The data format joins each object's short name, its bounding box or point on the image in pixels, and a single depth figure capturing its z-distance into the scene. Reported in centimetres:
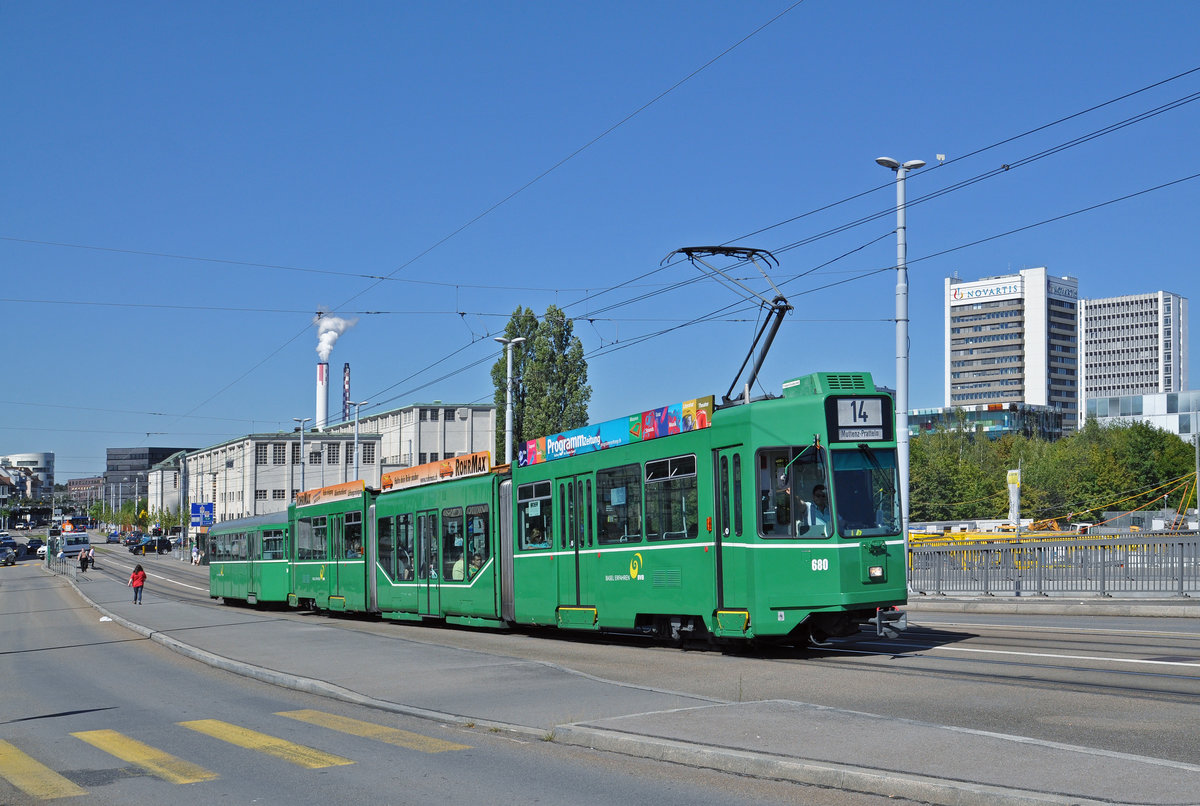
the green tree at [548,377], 6334
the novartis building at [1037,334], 19600
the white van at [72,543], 10838
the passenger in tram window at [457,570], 2370
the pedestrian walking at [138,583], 4262
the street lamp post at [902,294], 2595
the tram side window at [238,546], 4162
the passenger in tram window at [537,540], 2024
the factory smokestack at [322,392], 13512
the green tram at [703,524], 1473
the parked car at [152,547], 11775
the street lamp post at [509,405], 3891
